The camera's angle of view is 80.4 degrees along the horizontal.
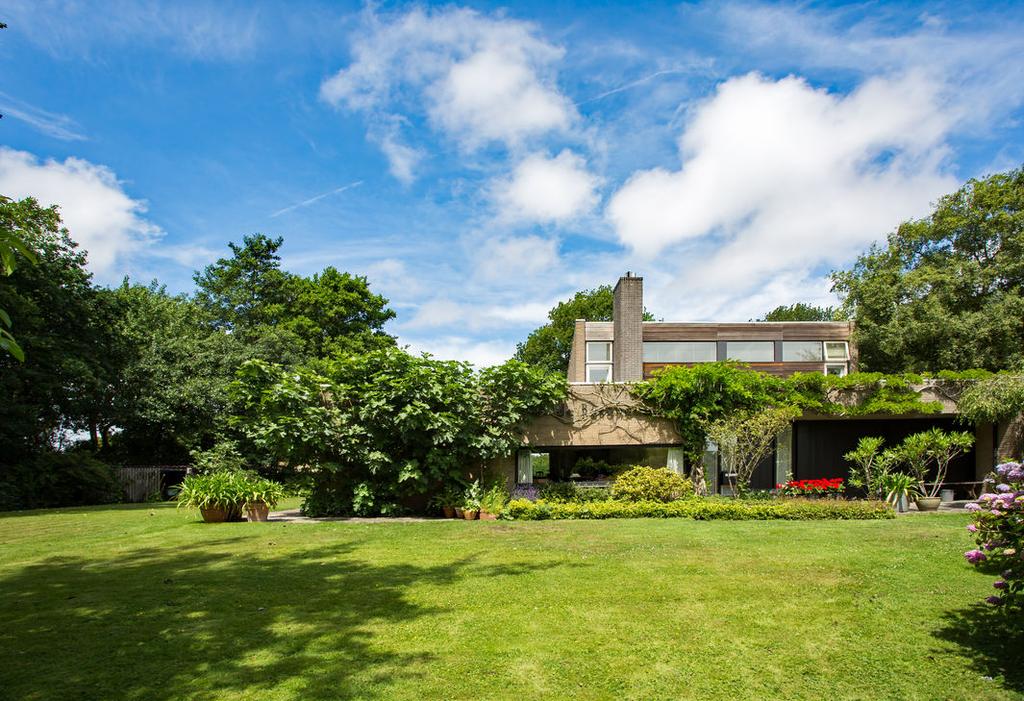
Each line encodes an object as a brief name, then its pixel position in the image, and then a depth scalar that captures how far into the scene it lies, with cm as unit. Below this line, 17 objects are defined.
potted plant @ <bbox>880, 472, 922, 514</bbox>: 1493
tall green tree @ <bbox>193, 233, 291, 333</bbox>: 3706
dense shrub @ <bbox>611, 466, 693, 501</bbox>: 1542
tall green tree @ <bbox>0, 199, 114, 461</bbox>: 1869
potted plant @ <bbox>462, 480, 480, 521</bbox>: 1423
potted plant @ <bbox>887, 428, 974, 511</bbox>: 1539
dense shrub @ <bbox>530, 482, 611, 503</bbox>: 1569
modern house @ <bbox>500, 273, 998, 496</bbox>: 1673
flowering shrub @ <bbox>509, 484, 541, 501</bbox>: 1576
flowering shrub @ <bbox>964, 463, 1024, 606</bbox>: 436
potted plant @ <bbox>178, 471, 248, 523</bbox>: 1288
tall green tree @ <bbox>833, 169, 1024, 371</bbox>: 2367
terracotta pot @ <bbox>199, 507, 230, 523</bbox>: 1295
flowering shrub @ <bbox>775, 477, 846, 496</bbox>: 1598
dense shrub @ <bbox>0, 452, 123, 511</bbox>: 1842
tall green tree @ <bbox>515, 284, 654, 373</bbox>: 4322
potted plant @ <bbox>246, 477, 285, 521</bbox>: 1328
